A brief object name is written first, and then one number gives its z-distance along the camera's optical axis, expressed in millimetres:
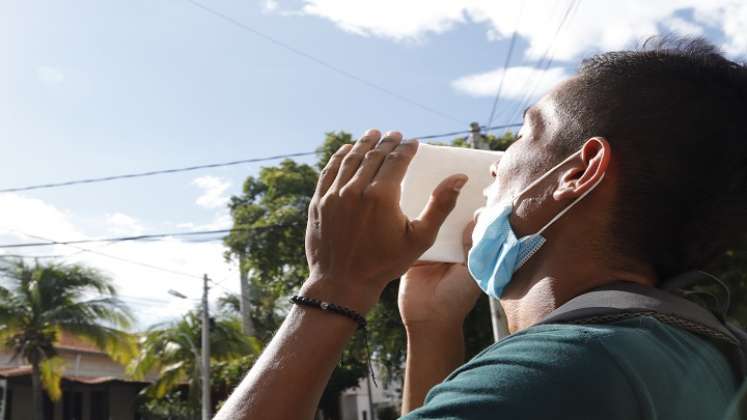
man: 1148
